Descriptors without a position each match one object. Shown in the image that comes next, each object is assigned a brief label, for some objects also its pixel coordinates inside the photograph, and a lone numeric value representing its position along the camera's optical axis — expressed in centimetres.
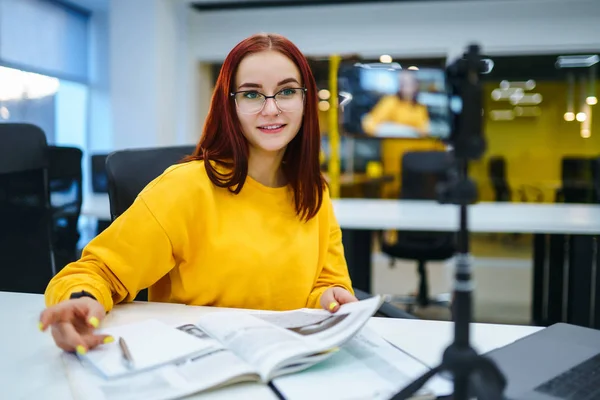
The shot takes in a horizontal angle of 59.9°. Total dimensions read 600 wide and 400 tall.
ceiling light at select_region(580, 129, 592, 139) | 542
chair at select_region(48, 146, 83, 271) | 182
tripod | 57
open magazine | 72
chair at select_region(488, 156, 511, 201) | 569
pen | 76
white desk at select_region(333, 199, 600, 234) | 255
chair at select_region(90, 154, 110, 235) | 374
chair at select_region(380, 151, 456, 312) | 343
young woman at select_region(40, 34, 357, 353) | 108
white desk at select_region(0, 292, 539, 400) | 73
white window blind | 443
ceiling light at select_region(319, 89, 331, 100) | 587
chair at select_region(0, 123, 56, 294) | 163
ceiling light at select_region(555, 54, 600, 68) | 525
